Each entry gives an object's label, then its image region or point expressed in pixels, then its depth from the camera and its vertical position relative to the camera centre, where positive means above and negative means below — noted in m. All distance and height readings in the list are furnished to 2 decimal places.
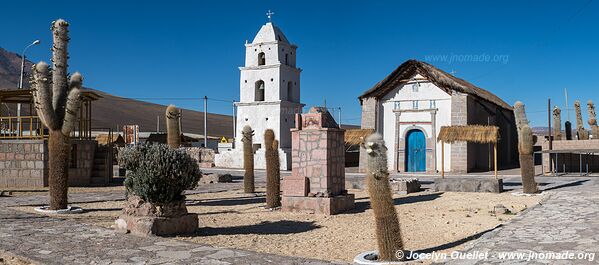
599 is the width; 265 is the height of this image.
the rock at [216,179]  21.94 -1.26
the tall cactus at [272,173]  12.81 -0.60
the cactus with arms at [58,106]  11.35 +1.03
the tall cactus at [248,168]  16.44 -0.60
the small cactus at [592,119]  31.12 +1.76
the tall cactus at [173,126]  15.70 +0.73
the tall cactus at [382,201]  6.53 -0.67
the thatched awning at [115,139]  35.55 +0.79
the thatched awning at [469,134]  21.08 +0.62
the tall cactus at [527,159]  15.01 -0.32
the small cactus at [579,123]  30.72 +1.52
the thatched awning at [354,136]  25.66 +0.65
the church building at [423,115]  26.39 +1.79
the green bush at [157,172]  8.52 -0.37
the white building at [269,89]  32.28 +3.87
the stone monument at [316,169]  12.01 -0.48
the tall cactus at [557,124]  28.56 +1.35
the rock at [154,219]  8.42 -1.16
